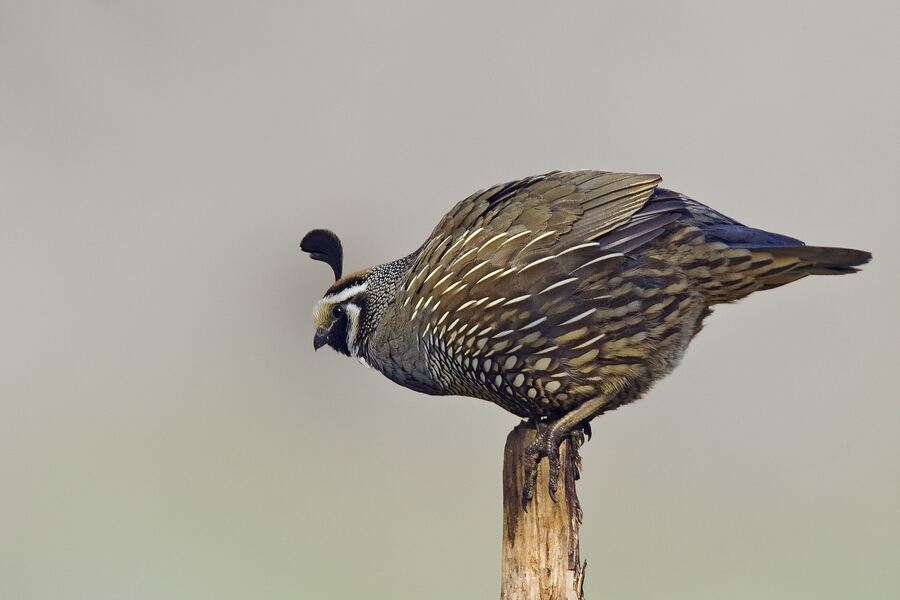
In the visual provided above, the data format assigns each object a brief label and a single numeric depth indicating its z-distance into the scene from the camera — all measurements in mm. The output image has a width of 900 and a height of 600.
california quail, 6965
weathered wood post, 7109
